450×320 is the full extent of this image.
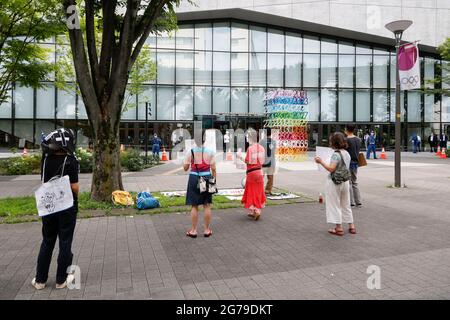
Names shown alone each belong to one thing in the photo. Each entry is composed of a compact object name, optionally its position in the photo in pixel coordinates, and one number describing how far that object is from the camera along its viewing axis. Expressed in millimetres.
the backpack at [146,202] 9141
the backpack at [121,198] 9398
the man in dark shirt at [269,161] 10984
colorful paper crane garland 24281
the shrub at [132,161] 18797
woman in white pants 6848
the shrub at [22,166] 17375
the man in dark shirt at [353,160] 9344
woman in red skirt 8008
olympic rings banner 12198
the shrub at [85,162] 17914
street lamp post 12602
